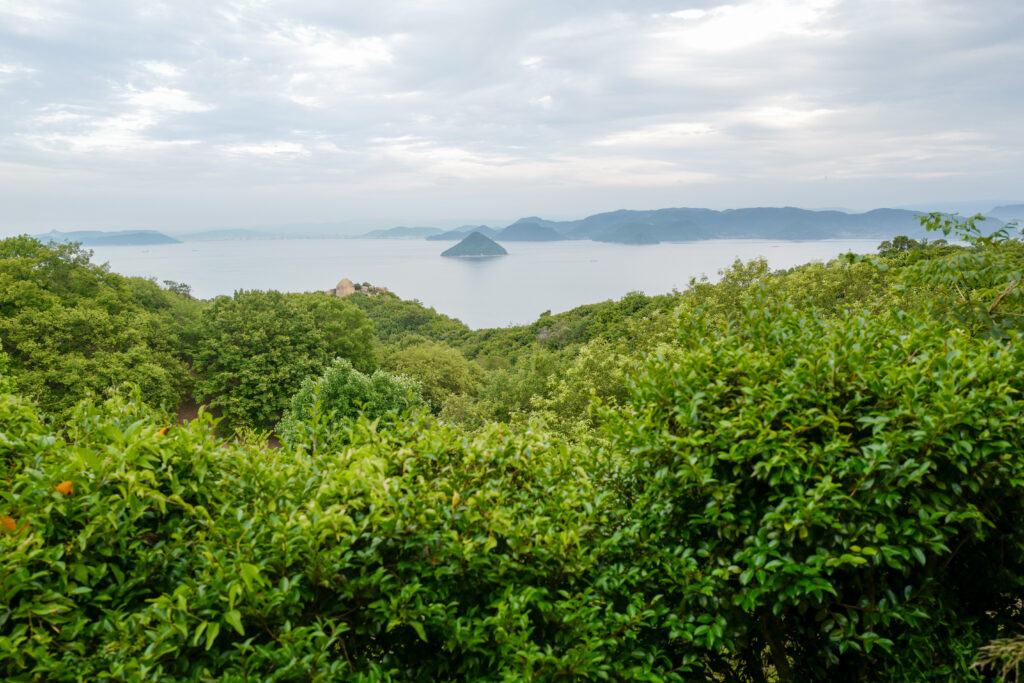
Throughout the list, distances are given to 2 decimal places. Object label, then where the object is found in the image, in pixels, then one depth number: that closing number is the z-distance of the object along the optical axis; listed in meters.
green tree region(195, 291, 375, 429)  24.14
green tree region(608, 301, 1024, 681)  2.33
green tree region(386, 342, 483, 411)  31.23
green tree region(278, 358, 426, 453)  16.72
